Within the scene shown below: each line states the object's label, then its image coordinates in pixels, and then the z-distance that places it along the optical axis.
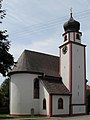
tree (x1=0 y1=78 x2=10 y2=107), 59.84
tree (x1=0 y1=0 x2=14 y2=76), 31.91
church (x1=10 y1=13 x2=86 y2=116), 49.69
